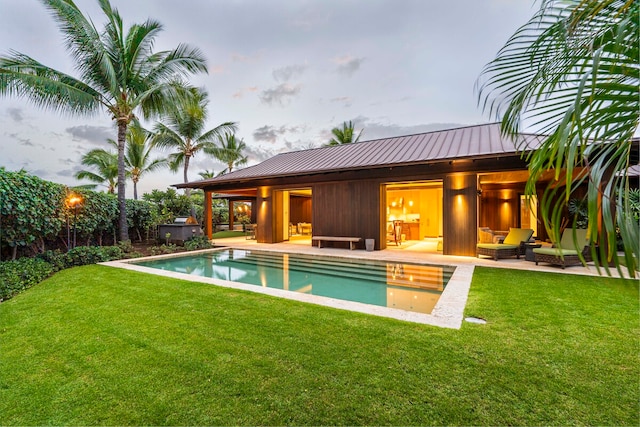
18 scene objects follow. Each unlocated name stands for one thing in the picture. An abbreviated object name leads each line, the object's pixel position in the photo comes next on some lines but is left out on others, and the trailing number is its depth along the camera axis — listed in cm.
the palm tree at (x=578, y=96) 101
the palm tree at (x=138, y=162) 2303
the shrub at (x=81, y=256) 741
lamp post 797
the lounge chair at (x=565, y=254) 694
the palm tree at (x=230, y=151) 1980
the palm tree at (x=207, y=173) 3300
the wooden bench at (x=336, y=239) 1066
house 889
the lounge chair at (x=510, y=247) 815
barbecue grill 1162
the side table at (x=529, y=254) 797
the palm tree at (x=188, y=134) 1795
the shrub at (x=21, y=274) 527
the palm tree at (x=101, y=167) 2288
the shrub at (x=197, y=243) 1112
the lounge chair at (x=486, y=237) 962
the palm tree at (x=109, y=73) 759
